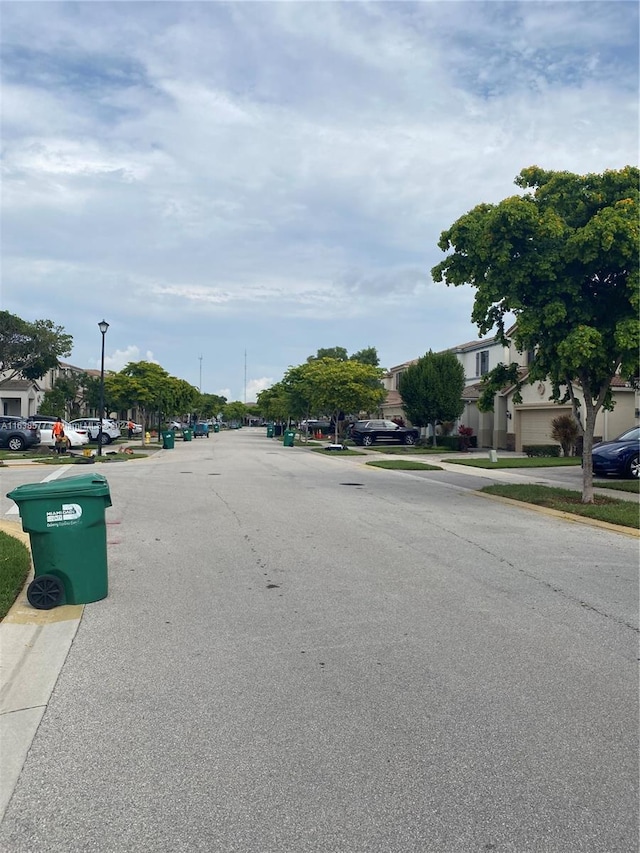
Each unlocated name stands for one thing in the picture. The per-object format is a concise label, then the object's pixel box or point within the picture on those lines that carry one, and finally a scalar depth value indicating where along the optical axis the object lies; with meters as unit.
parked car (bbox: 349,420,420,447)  42.31
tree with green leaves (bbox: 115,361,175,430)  42.79
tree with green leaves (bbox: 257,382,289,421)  61.13
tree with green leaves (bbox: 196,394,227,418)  109.38
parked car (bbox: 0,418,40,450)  30.80
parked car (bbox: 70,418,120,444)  38.03
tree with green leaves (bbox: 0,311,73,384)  46.53
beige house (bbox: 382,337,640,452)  29.69
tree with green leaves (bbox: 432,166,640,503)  13.00
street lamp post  28.12
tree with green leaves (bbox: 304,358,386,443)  38.50
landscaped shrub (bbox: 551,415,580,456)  28.89
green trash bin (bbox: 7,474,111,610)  6.58
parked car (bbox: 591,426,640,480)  20.02
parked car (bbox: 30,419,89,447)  31.52
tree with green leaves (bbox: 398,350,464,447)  35.94
